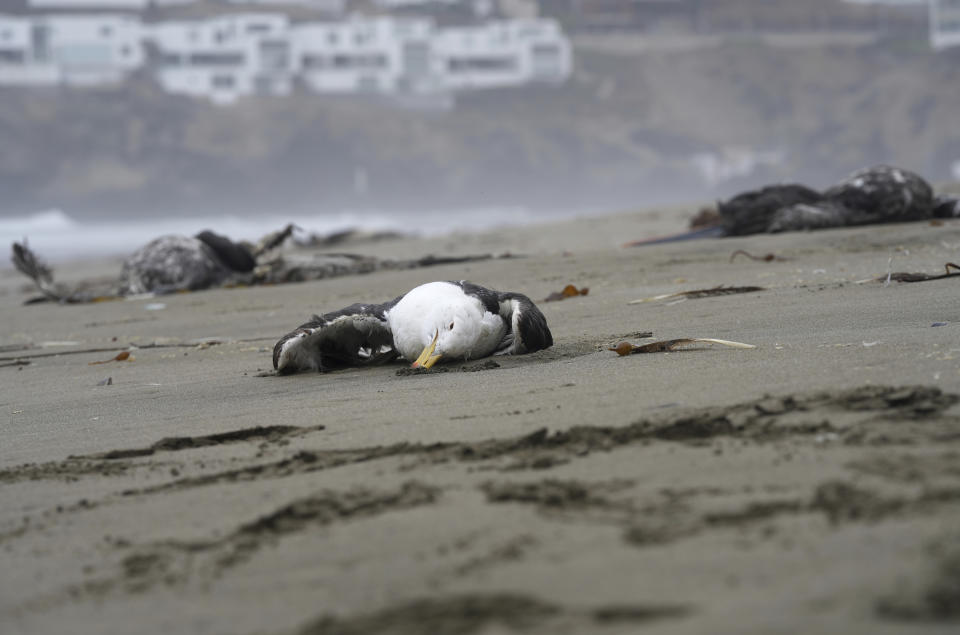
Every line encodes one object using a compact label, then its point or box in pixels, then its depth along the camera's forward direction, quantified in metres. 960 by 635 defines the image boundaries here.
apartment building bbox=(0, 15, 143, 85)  185.75
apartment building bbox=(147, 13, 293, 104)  192.37
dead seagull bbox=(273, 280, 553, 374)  9.02
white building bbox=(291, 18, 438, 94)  198.25
